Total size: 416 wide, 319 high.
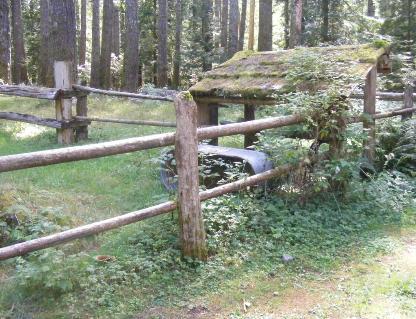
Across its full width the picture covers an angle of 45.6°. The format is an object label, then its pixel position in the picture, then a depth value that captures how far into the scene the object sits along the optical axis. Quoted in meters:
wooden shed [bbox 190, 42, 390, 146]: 6.89
